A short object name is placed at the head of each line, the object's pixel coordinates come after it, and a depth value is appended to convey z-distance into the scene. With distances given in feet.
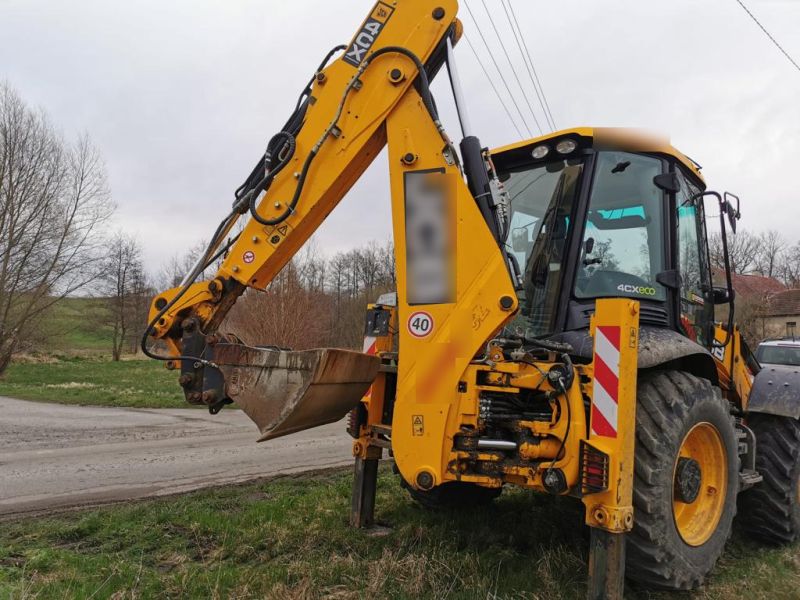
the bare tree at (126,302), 135.03
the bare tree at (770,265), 173.08
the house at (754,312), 84.58
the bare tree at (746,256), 157.48
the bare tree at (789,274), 172.04
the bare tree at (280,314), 72.06
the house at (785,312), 121.80
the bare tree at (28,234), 77.41
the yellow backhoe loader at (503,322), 10.93
